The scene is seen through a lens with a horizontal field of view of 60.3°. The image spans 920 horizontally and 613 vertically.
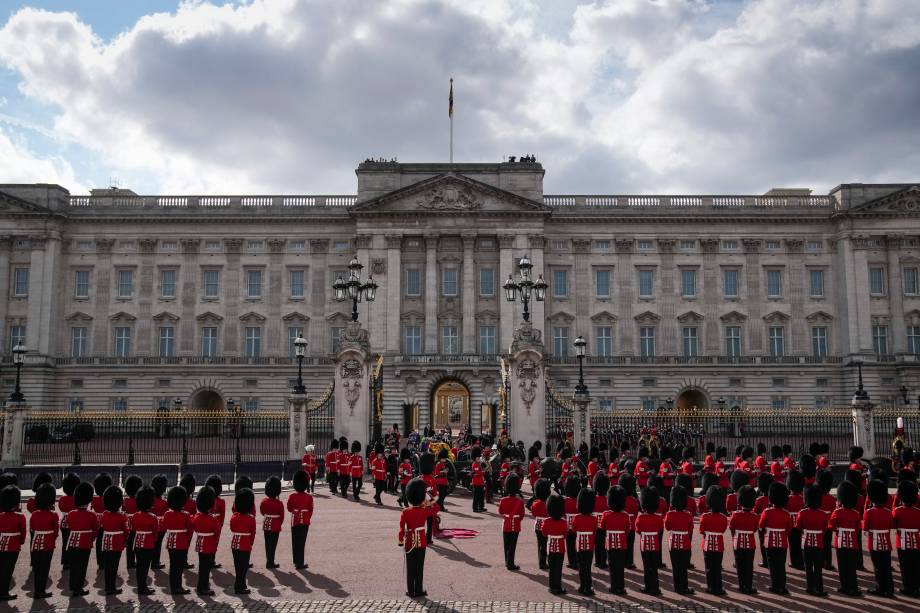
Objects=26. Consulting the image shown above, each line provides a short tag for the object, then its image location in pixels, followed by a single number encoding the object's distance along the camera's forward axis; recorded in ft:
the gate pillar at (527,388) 83.66
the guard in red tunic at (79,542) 37.67
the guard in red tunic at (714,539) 37.24
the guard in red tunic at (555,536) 37.29
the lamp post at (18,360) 89.77
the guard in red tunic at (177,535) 37.91
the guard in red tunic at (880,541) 36.73
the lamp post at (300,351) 87.81
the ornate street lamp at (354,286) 83.03
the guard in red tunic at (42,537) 36.94
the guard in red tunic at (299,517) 42.80
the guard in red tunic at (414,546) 36.27
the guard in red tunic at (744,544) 37.32
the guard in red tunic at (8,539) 36.40
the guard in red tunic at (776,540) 37.27
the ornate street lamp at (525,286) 84.64
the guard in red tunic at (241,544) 37.73
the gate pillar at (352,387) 83.25
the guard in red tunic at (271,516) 41.91
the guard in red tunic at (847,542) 37.19
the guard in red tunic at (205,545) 37.83
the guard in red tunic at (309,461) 64.13
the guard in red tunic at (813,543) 37.14
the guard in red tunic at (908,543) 36.78
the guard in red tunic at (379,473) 65.21
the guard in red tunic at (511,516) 41.65
